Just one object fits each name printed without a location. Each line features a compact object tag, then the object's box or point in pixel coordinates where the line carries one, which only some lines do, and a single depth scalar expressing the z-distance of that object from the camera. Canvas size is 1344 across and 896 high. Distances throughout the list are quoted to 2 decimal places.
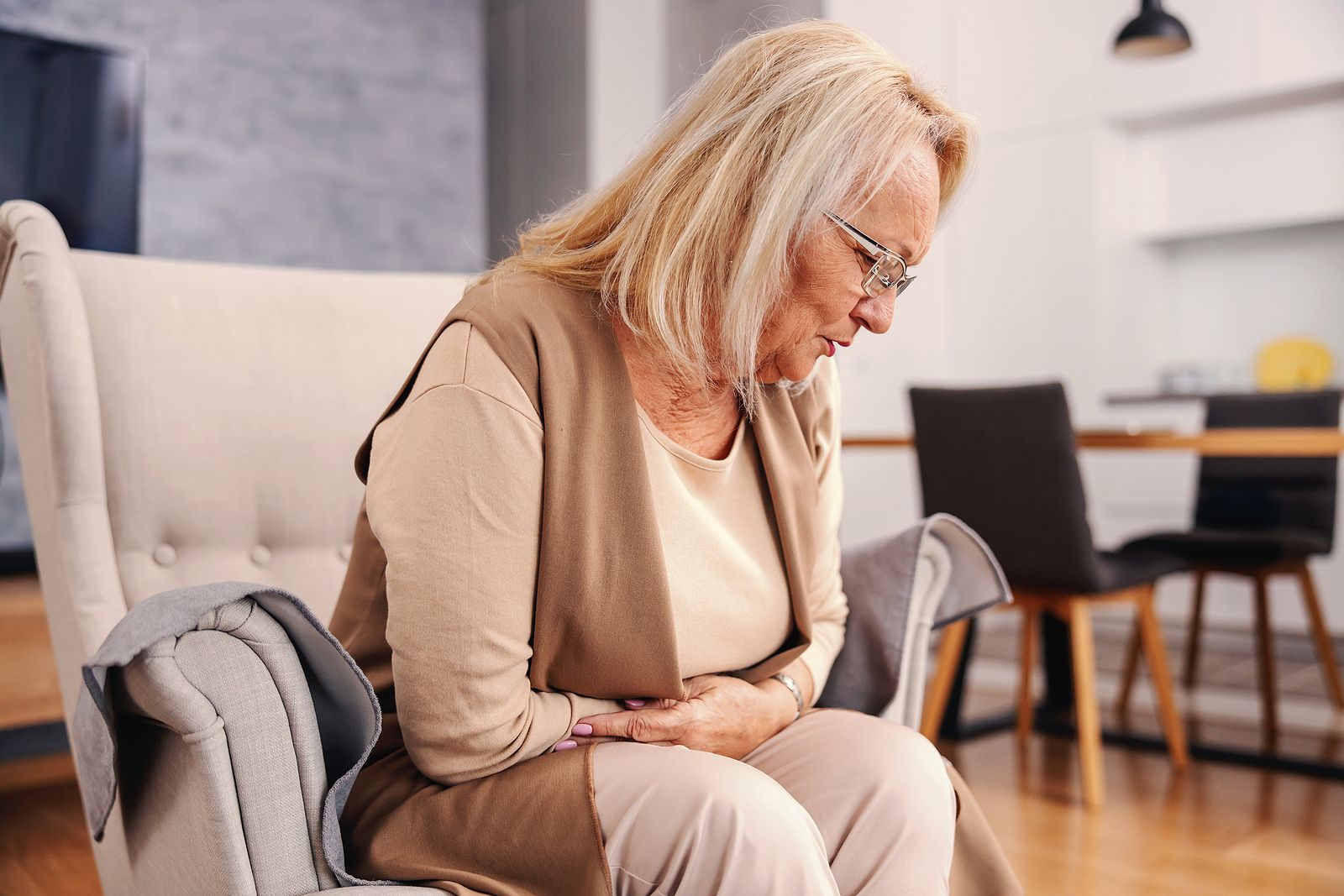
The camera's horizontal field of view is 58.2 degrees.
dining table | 2.29
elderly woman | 0.92
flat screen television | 2.66
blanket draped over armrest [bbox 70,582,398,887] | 0.87
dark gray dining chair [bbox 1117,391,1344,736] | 3.00
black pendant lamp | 3.75
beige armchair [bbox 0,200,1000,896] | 0.90
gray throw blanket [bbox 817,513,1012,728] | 1.30
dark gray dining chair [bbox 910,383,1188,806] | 2.46
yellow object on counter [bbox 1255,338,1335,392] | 4.79
